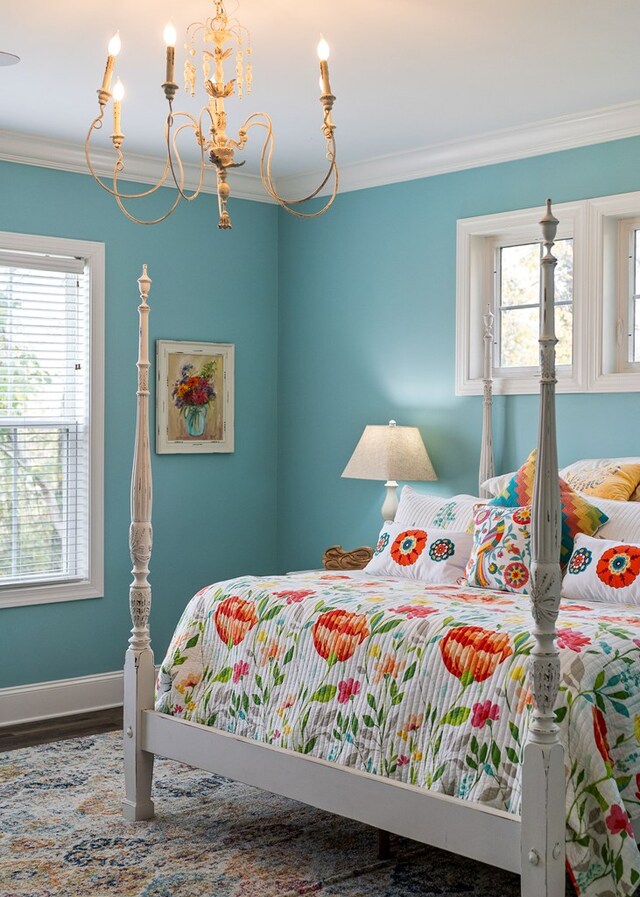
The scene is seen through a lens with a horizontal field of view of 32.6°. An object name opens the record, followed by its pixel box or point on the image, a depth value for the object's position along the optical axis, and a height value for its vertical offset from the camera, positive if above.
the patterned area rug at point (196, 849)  3.16 -1.28
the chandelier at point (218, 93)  2.74 +0.91
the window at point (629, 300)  4.59 +0.62
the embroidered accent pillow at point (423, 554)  4.00 -0.41
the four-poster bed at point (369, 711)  2.54 -0.75
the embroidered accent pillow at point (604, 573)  3.43 -0.40
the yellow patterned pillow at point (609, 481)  4.09 -0.13
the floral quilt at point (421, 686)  2.65 -0.68
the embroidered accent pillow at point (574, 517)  3.80 -0.25
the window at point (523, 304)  4.84 +0.65
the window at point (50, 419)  5.05 +0.11
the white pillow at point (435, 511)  4.31 -0.27
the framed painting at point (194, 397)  5.55 +0.24
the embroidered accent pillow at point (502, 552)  3.68 -0.36
